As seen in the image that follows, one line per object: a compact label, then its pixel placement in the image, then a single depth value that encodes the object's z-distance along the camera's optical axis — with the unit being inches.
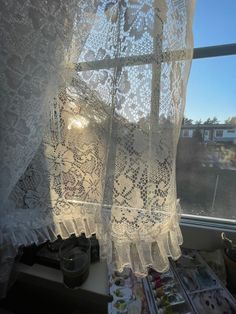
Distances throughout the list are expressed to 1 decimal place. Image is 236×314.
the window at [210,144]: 34.8
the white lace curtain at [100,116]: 15.1
